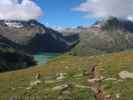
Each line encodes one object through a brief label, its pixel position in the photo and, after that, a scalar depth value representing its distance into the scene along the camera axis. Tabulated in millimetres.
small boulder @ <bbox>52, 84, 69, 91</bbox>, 13359
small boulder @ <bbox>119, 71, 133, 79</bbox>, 14818
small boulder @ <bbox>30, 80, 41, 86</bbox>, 15526
